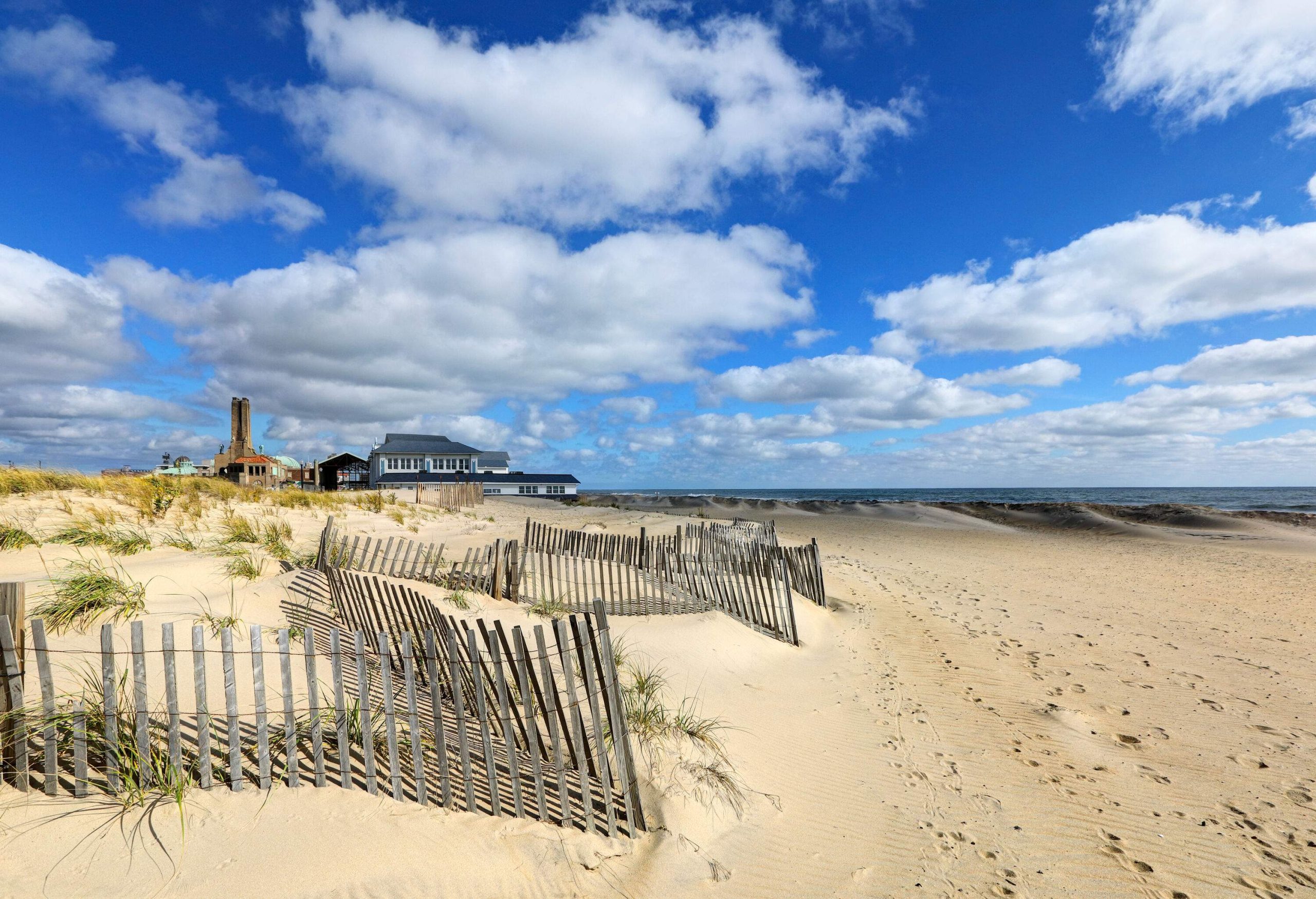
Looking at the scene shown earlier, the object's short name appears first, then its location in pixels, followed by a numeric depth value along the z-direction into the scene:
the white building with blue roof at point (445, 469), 58.44
